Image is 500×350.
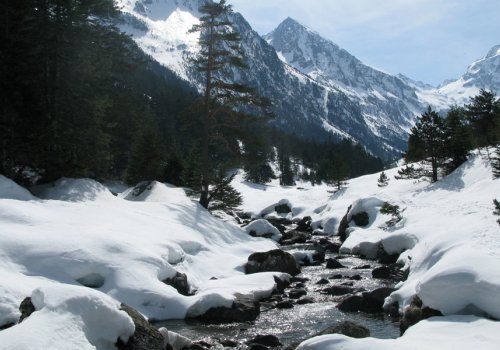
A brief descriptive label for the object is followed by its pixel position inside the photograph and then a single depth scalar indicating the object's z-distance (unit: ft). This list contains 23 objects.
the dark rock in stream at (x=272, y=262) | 72.18
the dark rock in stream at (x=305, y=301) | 59.16
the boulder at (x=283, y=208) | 201.98
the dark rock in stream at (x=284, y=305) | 56.80
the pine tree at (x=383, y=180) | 185.06
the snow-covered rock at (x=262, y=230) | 118.87
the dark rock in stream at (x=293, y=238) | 117.19
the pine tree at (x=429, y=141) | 144.15
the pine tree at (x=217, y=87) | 102.58
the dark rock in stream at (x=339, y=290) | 63.72
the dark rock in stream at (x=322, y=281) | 69.97
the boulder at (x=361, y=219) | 118.11
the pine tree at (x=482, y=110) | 168.59
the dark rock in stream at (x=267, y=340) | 43.50
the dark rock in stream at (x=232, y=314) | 49.93
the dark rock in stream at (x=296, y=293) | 62.08
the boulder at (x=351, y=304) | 55.63
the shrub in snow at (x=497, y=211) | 58.18
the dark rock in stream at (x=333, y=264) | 82.99
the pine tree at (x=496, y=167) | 109.05
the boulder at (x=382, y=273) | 72.23
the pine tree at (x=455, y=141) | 139.85
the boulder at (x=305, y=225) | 149.89
